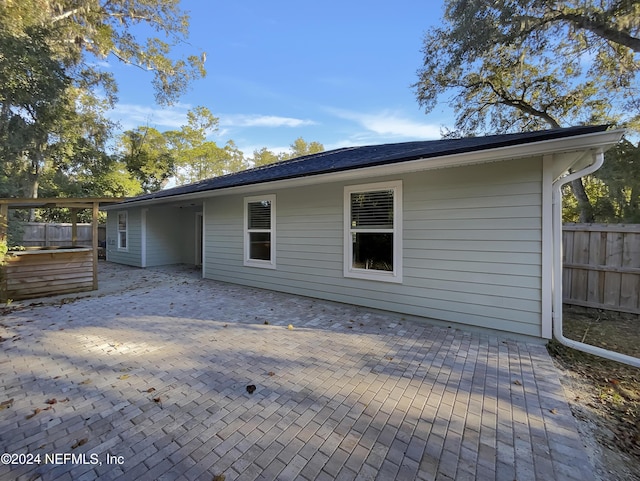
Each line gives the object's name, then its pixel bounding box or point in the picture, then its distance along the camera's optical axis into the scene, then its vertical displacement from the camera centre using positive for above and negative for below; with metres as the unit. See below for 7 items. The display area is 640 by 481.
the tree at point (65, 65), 9.15 +6.80
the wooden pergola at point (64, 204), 5.37 +0.69
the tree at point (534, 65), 7.65 +5.69
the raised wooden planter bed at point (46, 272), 5.58 -0.74
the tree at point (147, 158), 19.75 +5.57
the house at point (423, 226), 3.60 +0.20
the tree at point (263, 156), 31.83 +9.01
